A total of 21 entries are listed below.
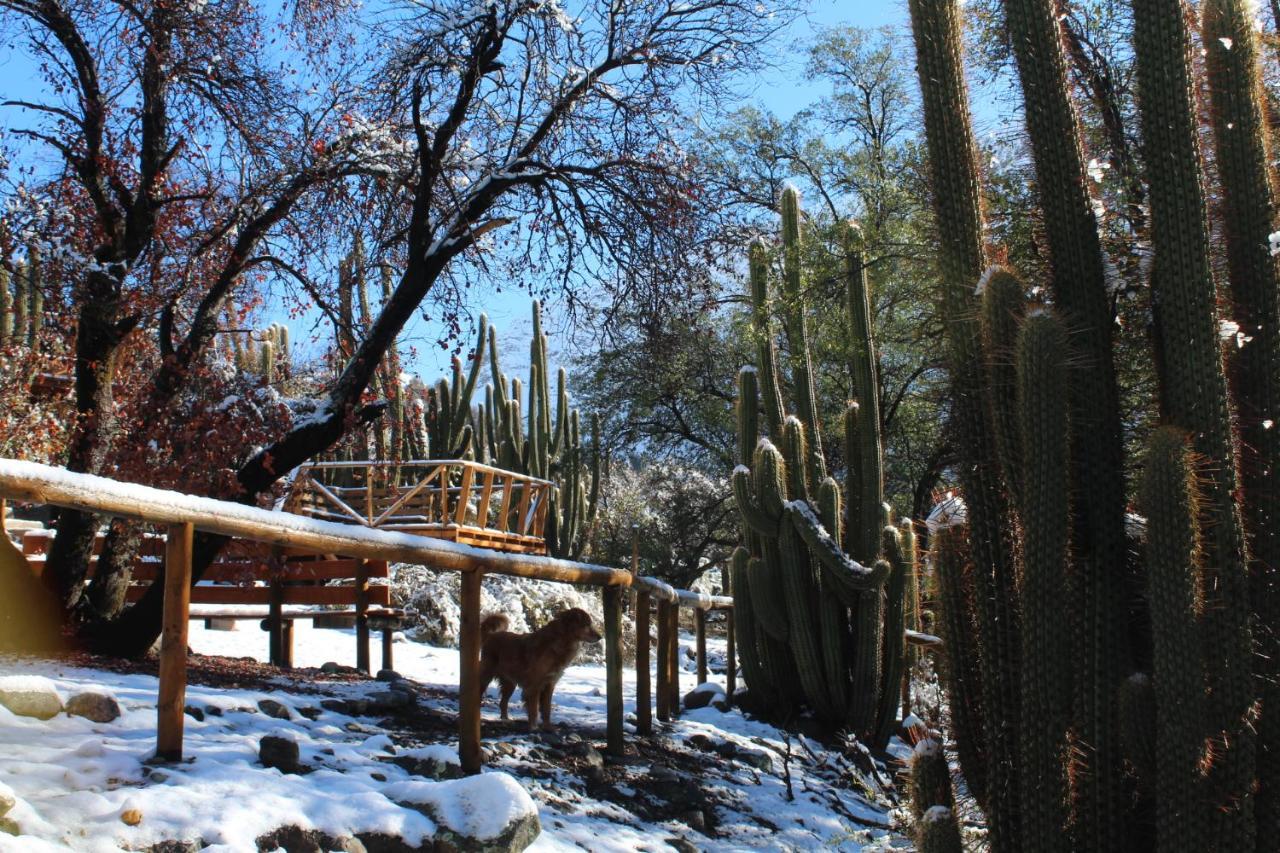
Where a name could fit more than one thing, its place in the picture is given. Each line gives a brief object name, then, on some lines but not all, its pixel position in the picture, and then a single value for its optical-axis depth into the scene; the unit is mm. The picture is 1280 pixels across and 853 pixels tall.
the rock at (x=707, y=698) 11203
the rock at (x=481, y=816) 4267
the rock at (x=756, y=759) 8469
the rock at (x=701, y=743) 8438
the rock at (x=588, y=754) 6543
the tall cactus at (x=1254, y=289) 4328
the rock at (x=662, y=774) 6816
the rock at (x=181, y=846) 3559
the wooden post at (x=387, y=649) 10828
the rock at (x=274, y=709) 5723
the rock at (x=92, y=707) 4664
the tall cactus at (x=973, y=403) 4605
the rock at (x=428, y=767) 5172
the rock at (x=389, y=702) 6742
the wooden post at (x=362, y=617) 10031
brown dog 7133
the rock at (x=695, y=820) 6145
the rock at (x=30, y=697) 4418
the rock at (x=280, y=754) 4633
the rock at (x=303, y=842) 3838
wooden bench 9594
